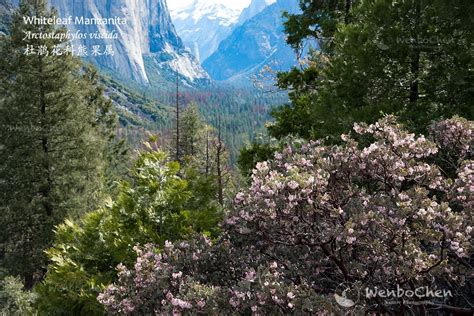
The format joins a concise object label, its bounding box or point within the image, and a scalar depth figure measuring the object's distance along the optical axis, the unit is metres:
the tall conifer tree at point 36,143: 16.45
